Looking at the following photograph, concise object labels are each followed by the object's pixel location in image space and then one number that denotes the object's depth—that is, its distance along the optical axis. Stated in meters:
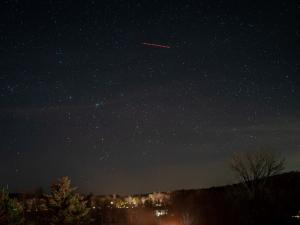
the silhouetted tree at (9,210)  15.84
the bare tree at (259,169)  31.37
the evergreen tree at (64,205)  23.36
